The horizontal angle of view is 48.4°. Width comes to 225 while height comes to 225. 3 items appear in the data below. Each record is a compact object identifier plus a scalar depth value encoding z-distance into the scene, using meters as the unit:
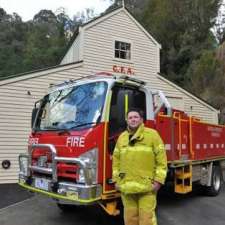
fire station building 8.22
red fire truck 3.80
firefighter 3.25
